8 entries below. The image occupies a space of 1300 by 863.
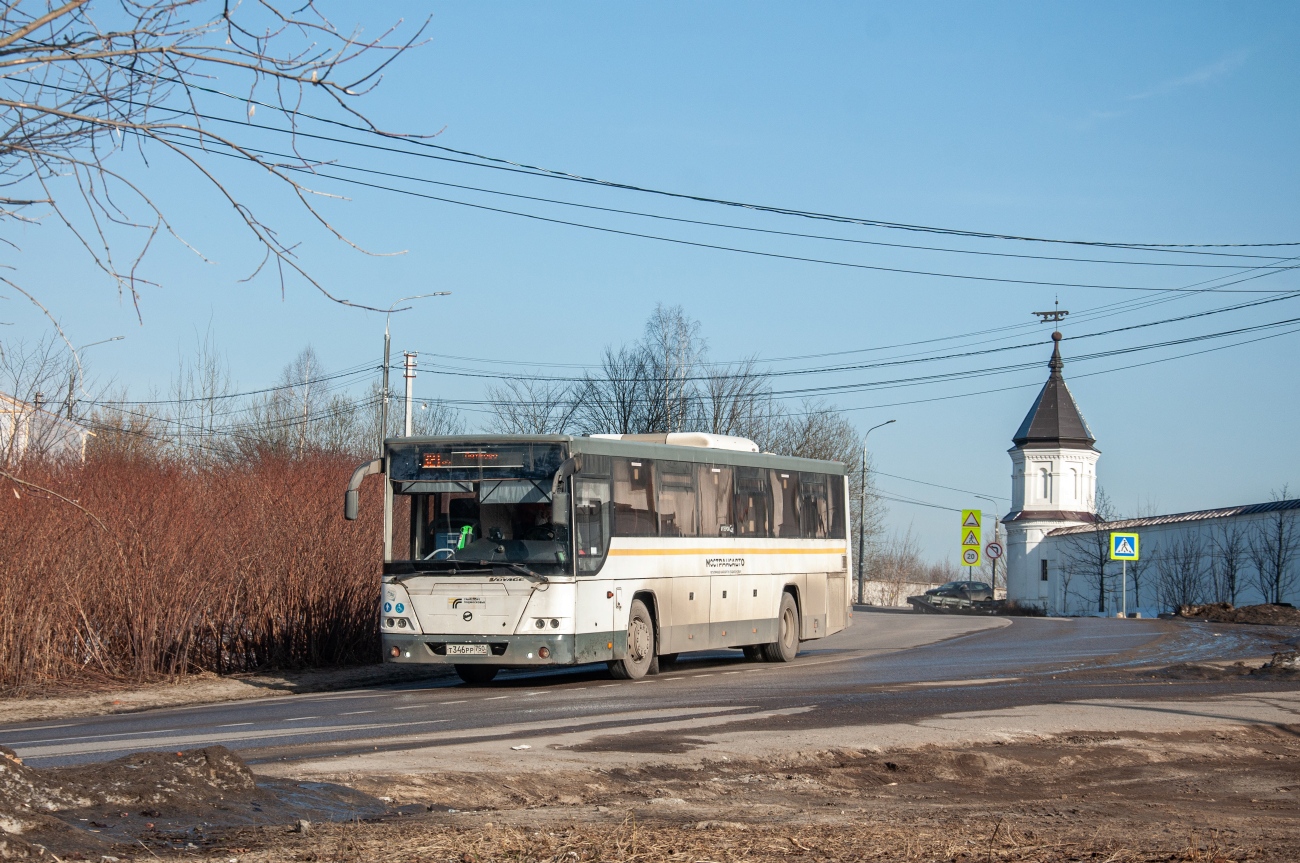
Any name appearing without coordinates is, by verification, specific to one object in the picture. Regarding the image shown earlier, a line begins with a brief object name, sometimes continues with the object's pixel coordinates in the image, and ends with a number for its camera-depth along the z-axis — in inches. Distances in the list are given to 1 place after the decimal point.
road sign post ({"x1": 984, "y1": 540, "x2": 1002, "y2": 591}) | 2463.2
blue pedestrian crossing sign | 1952.5
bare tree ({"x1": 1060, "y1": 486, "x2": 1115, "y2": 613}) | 2529.5
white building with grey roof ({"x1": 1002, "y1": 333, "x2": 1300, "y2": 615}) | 1939.0
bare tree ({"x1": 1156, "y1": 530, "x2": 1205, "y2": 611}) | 2117.4
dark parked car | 2906.0
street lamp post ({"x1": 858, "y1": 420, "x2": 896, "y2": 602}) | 2458.2
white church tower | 2955.2
